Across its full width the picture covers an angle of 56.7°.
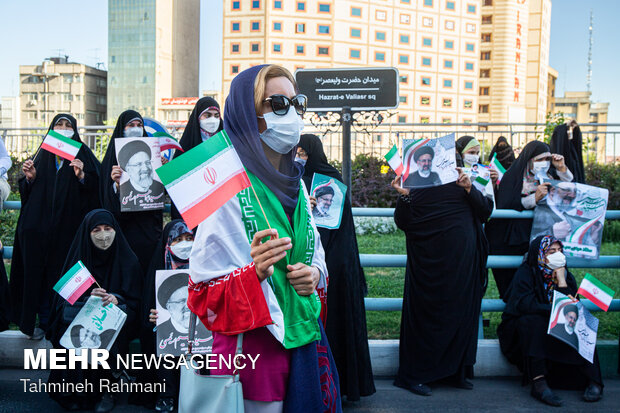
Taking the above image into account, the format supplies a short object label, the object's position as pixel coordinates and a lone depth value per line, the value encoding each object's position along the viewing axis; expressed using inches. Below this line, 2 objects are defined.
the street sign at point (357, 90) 214.7
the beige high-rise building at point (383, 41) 2372.0
